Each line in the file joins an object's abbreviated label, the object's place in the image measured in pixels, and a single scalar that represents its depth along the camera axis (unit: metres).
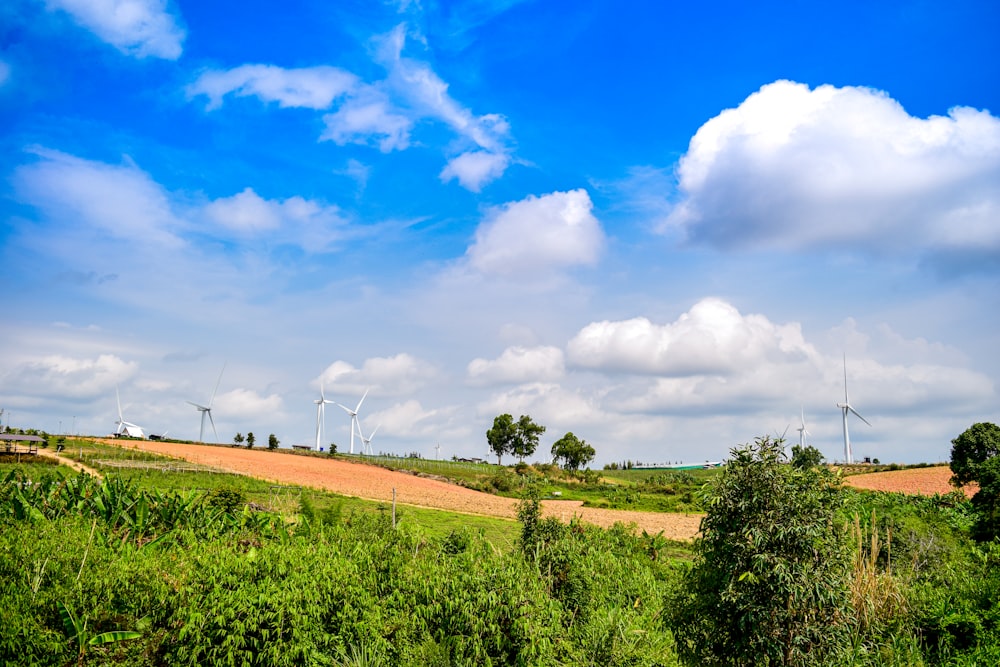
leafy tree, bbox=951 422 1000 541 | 28.58
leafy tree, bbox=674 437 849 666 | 10.15
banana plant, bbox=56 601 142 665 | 12.41
